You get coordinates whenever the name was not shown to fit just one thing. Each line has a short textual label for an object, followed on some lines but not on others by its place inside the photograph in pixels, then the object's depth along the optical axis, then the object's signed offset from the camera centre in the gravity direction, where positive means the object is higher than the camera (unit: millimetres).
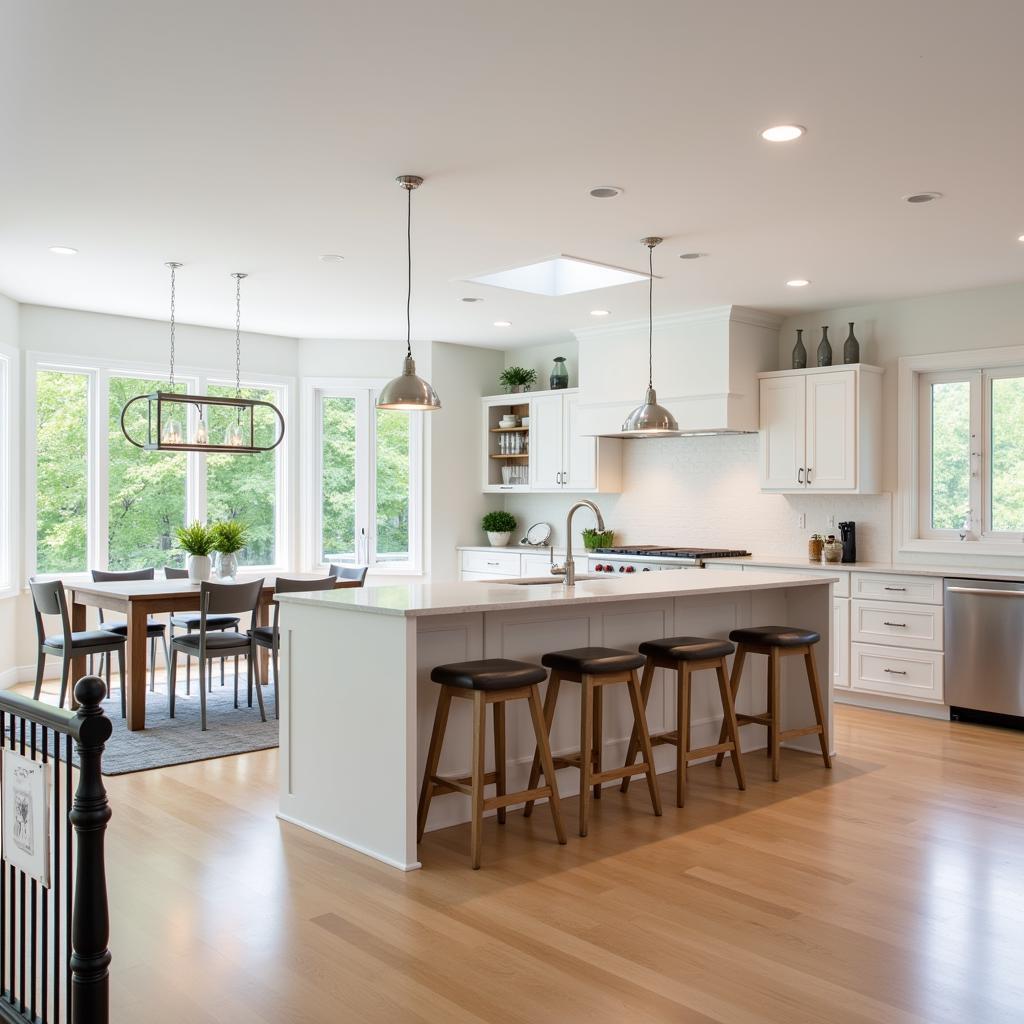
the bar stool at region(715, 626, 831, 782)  4699 -682
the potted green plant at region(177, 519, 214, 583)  6312 -193
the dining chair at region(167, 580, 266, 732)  5680 -709
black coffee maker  6648 -152
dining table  5598 -507
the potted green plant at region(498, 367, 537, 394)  8633 +1205
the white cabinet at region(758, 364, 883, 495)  6492 +595
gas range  6918 -271
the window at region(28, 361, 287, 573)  7242 +282
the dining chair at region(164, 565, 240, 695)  6591 -687
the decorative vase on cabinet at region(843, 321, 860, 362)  6613 +1116
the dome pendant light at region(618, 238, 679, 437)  5090 +507
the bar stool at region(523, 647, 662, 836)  3918 -710
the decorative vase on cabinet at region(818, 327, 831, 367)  6745 +1123
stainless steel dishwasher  5684 -719
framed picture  2107 -639
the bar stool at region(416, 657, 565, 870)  3543 -717
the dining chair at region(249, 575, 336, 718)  5941 -673
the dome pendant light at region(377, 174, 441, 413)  4352 +543
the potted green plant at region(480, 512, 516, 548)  8797 -70
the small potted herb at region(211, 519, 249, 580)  6367 -163
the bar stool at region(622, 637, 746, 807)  4309 -722
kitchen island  3566 -595
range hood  6824 +1080
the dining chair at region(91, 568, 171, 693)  6352 -692
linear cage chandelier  5805 +687
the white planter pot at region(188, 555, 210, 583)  6316 -317
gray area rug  5059 -1192
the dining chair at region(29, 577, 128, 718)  5820 -718
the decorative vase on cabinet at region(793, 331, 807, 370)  6891 +1118
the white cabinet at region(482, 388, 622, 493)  8031 +554
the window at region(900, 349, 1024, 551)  6258 +436
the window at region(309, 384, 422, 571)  8656 +311
